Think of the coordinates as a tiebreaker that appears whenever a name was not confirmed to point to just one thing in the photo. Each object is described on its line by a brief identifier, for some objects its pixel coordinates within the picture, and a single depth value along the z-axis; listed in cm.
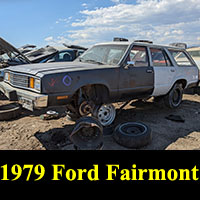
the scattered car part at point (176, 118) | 509
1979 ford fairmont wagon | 350
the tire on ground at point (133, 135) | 357
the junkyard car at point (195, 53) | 960
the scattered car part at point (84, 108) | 397
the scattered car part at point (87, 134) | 335
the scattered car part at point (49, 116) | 492
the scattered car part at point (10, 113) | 478
